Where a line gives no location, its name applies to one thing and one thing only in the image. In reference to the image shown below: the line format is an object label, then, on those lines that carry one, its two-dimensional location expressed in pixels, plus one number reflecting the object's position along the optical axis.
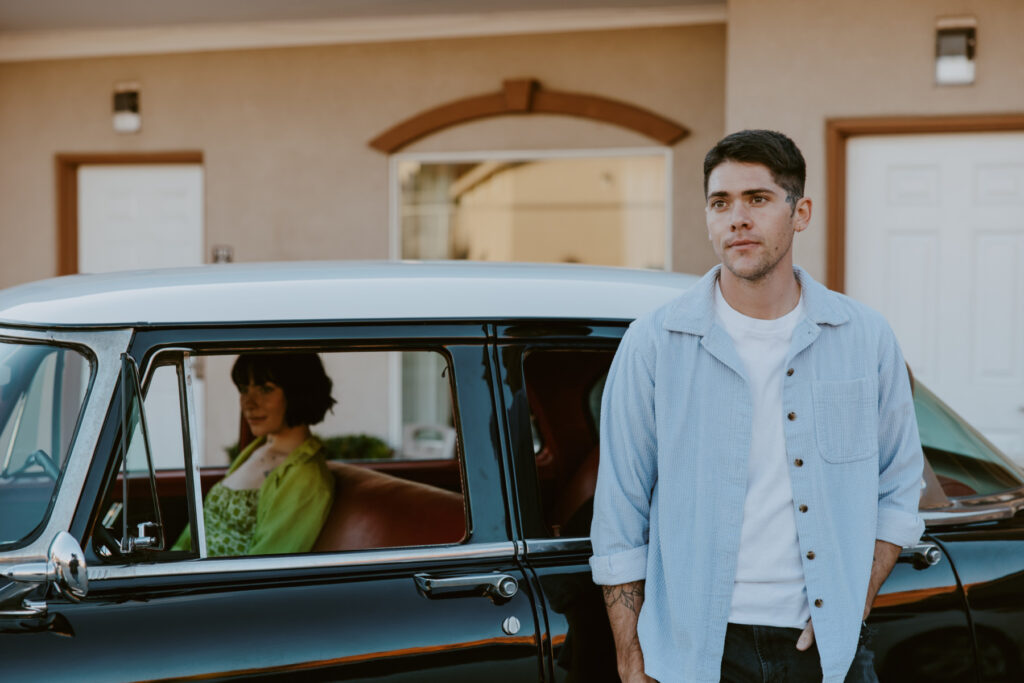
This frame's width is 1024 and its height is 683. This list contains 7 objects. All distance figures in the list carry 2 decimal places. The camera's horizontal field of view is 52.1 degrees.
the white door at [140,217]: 8.10
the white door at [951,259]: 6.33
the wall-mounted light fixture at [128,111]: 8.05
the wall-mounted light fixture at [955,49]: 6.10
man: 1.94
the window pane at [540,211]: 7.63
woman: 2.94
